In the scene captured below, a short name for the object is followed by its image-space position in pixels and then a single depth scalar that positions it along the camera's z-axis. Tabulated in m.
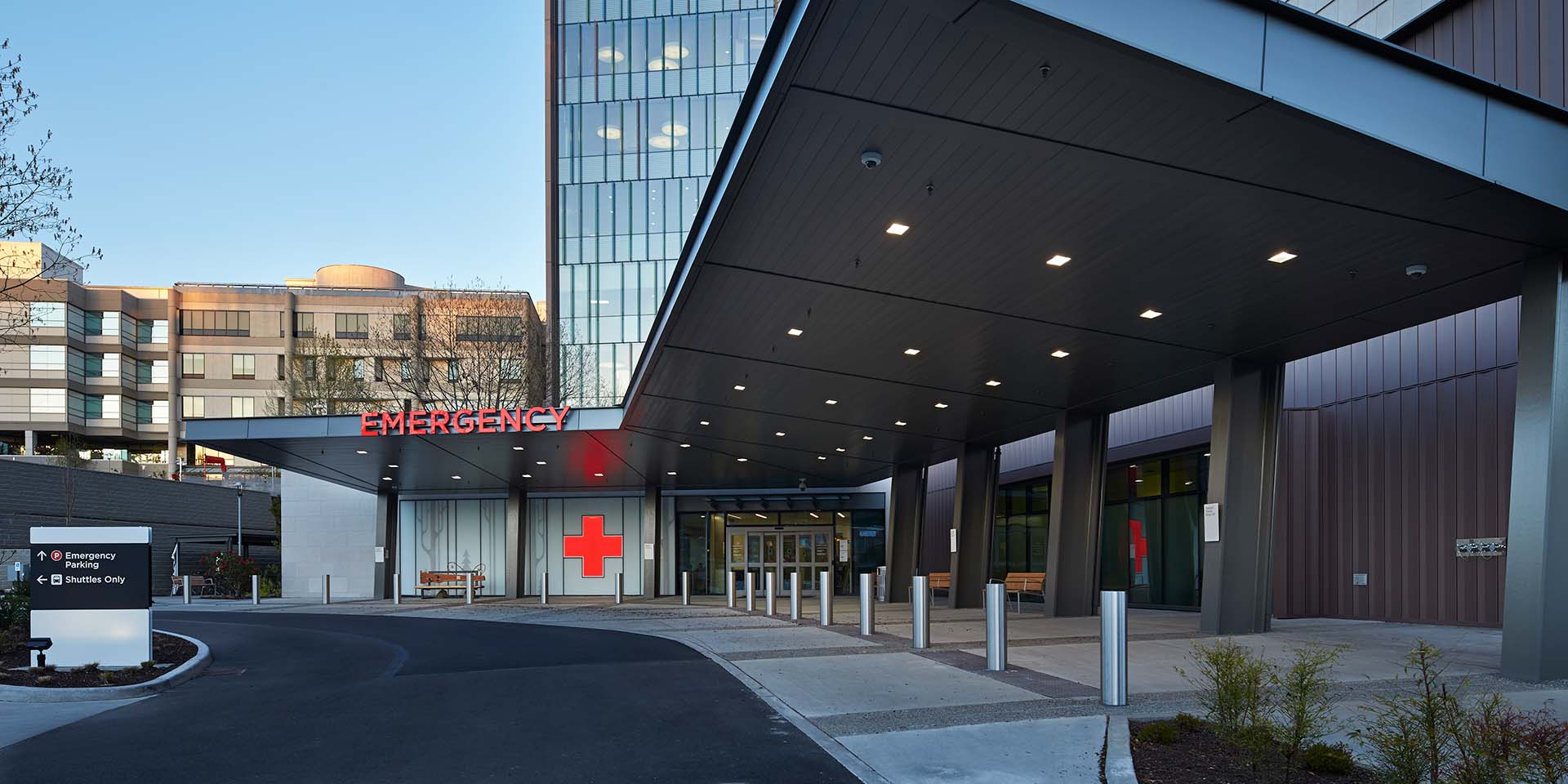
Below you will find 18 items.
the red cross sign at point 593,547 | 39.69
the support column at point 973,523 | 28.47
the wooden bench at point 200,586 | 43.34
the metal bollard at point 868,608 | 18.62
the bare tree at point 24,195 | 14.59
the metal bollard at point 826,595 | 20.61
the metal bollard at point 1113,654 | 10.06
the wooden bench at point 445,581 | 38.16
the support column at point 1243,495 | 17.14
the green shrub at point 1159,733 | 8.12
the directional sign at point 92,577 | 14.66
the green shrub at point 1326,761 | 7.07
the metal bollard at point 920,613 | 16.11
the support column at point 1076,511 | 23.19
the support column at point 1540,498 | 11.06
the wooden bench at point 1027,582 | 26.69
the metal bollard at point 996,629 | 13.12
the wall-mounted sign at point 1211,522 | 17.19
